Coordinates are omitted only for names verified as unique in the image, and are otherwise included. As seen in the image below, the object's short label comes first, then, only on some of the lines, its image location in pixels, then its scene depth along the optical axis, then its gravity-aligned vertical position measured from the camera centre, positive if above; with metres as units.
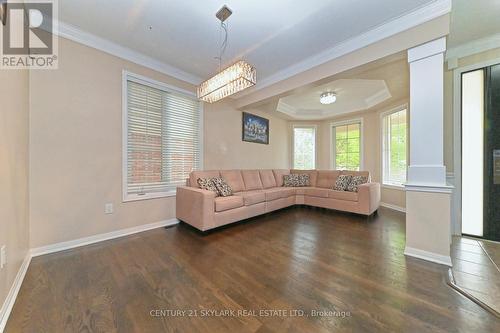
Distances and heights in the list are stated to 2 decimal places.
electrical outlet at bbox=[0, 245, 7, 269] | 1.23 -0.59
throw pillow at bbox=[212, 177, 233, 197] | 3.23 -0.36
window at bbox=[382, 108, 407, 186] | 4.19 +0.45
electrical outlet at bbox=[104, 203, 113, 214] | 2.56 -0.56
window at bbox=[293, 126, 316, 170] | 6.18 +0.61
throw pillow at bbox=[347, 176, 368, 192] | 3.94 -0.32
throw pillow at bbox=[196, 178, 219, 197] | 3.11 -0.29
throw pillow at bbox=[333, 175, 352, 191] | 4.08 -0.34
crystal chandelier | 2.00 +0.97
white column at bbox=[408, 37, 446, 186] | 1.96 +0.57
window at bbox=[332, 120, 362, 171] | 5.37 +0.63
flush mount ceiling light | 4.19 +1.54
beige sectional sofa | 2.76 -0.56
